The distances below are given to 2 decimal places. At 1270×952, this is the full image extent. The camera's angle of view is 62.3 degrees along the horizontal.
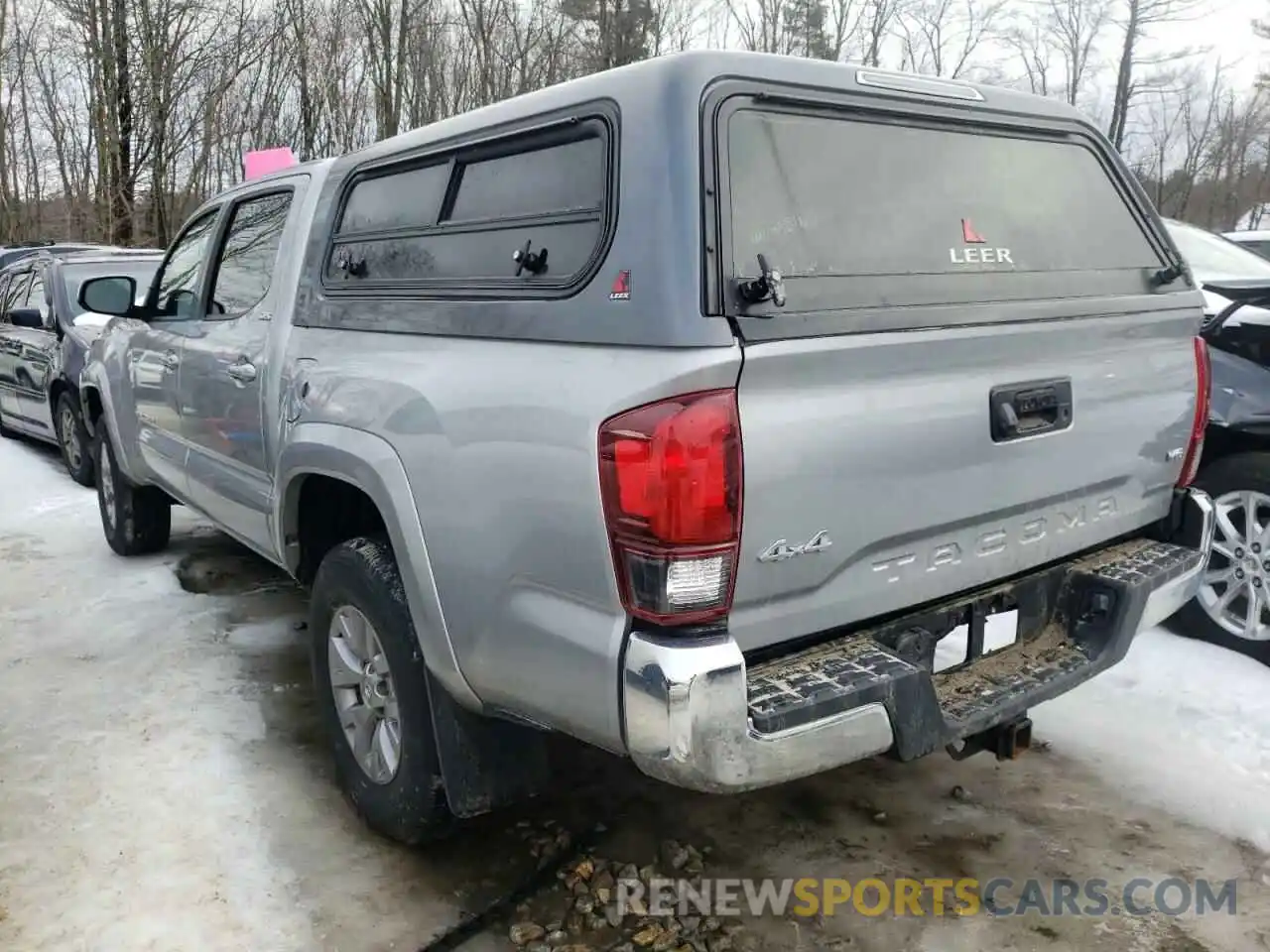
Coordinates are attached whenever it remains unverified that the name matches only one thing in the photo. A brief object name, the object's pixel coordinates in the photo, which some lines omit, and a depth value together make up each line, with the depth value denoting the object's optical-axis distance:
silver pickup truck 2.08
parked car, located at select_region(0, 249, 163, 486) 7.44
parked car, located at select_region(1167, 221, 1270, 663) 4.05
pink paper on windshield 5.96
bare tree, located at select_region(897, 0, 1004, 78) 26.80
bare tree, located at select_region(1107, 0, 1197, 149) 24.41
